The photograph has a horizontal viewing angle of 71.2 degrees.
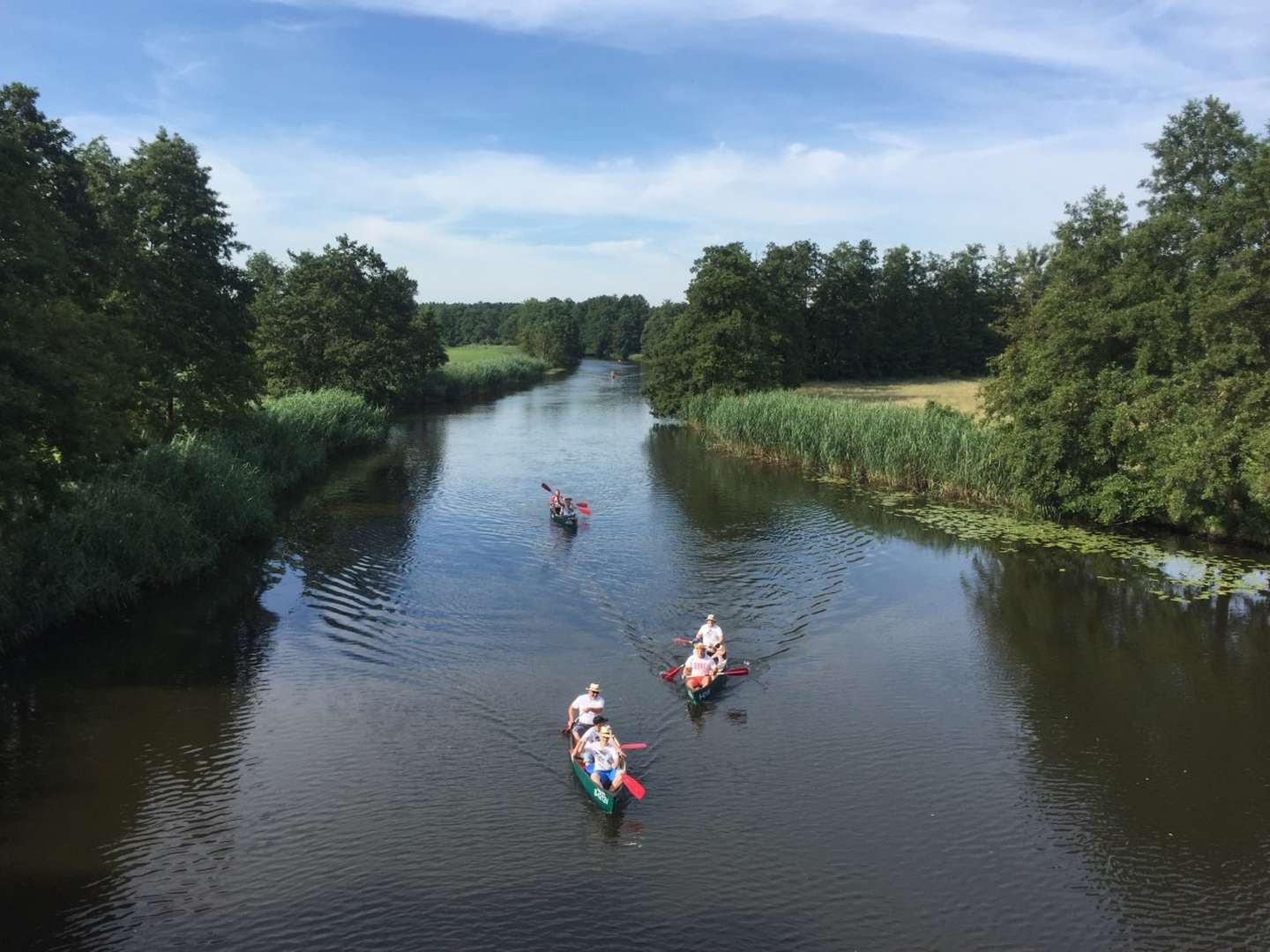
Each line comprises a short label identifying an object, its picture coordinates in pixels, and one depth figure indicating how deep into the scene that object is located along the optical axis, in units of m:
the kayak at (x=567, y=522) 31.00
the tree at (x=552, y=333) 137.75
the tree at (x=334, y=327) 58.44
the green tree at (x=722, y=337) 59.12
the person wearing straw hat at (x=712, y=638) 19.06
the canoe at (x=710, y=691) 17.78
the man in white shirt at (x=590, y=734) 14.60
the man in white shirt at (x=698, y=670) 17.83
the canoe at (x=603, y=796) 13.72
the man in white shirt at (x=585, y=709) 15.51
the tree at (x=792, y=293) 68.81
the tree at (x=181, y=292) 30.39
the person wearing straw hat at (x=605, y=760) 13.99
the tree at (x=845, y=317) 90.94
